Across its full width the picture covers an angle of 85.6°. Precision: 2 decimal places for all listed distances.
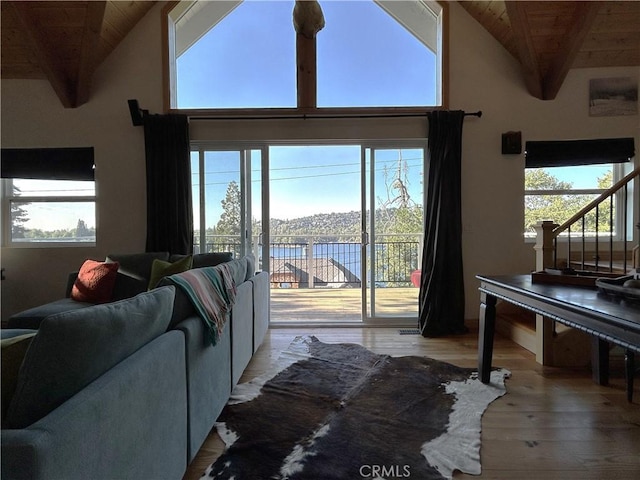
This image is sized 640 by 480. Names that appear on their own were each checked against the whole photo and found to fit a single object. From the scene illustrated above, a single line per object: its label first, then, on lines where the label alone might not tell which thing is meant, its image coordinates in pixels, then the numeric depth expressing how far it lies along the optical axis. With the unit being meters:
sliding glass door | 3.87
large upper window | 3.84
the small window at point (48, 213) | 3.96
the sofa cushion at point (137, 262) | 3.30
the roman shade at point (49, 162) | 3.83
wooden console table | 1.19
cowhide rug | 1.55
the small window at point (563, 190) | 3.89
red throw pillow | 3.03
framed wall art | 3.77
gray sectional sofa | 0.74
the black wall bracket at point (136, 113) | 3.66
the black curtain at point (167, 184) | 3.71
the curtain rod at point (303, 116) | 3.77
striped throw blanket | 1.67
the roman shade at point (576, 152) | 3.76
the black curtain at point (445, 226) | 3.64
